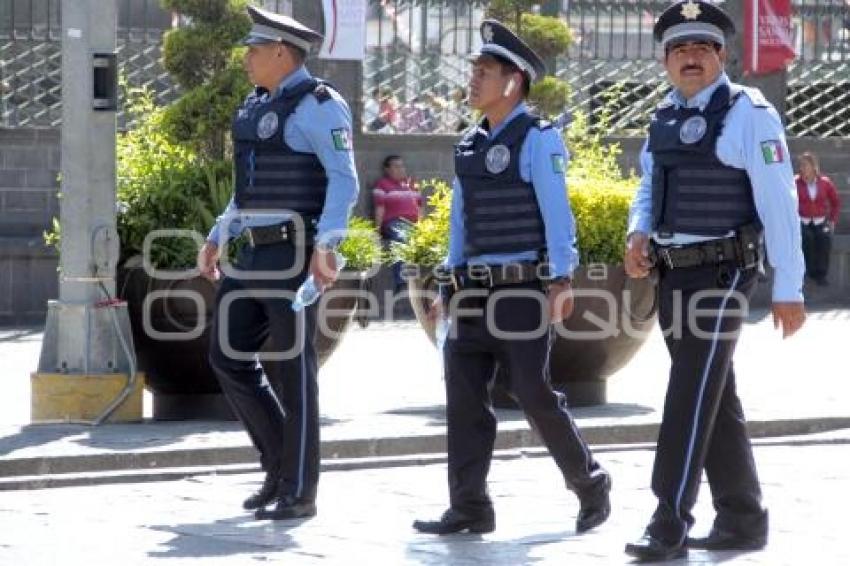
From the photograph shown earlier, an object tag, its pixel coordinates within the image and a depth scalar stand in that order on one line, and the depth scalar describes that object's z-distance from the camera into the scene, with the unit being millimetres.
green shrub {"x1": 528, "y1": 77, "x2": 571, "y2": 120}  17797
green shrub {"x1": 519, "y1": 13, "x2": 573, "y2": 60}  17875
